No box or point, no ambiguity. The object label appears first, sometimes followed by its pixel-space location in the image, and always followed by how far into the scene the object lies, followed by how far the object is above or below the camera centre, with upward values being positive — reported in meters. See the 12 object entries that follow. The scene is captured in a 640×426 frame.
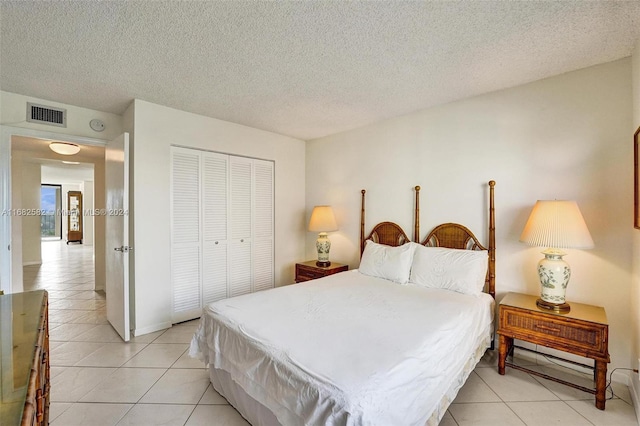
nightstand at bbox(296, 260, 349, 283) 3.74 -0.79
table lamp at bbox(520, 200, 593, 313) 2.04 -0.21
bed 1.25 -0.73
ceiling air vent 2.87 +1.01
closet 3.40 -0.21
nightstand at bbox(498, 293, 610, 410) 1.90 -0.88
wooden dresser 0.76 -0.51
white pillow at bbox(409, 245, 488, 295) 2.53 -0.55
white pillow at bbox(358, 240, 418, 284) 2.93 -0.55
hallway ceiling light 3.80 +0.88
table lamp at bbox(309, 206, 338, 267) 3.93 -0.21
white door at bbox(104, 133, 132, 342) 2.86 -0.23
